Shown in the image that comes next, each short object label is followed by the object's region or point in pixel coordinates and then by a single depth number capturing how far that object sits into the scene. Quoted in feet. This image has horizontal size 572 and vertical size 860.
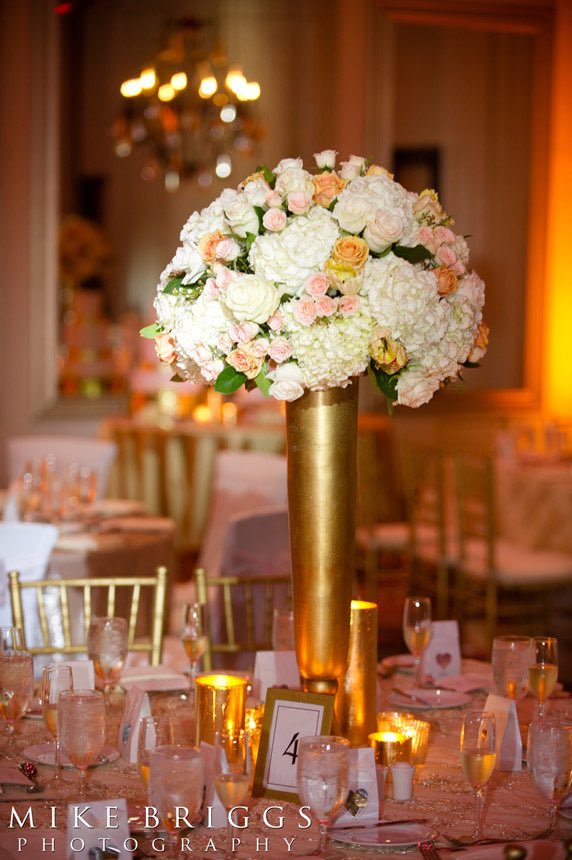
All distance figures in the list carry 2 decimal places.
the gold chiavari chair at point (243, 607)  9.53
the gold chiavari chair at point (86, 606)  8.91
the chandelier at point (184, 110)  26.18
